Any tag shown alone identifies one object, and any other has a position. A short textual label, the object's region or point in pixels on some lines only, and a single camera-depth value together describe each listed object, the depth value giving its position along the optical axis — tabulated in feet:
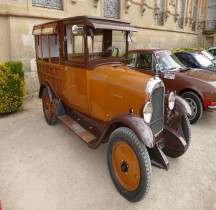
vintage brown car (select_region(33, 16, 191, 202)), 9.41
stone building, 24.43
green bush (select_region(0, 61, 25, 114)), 18.86
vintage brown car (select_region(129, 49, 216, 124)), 17.16
